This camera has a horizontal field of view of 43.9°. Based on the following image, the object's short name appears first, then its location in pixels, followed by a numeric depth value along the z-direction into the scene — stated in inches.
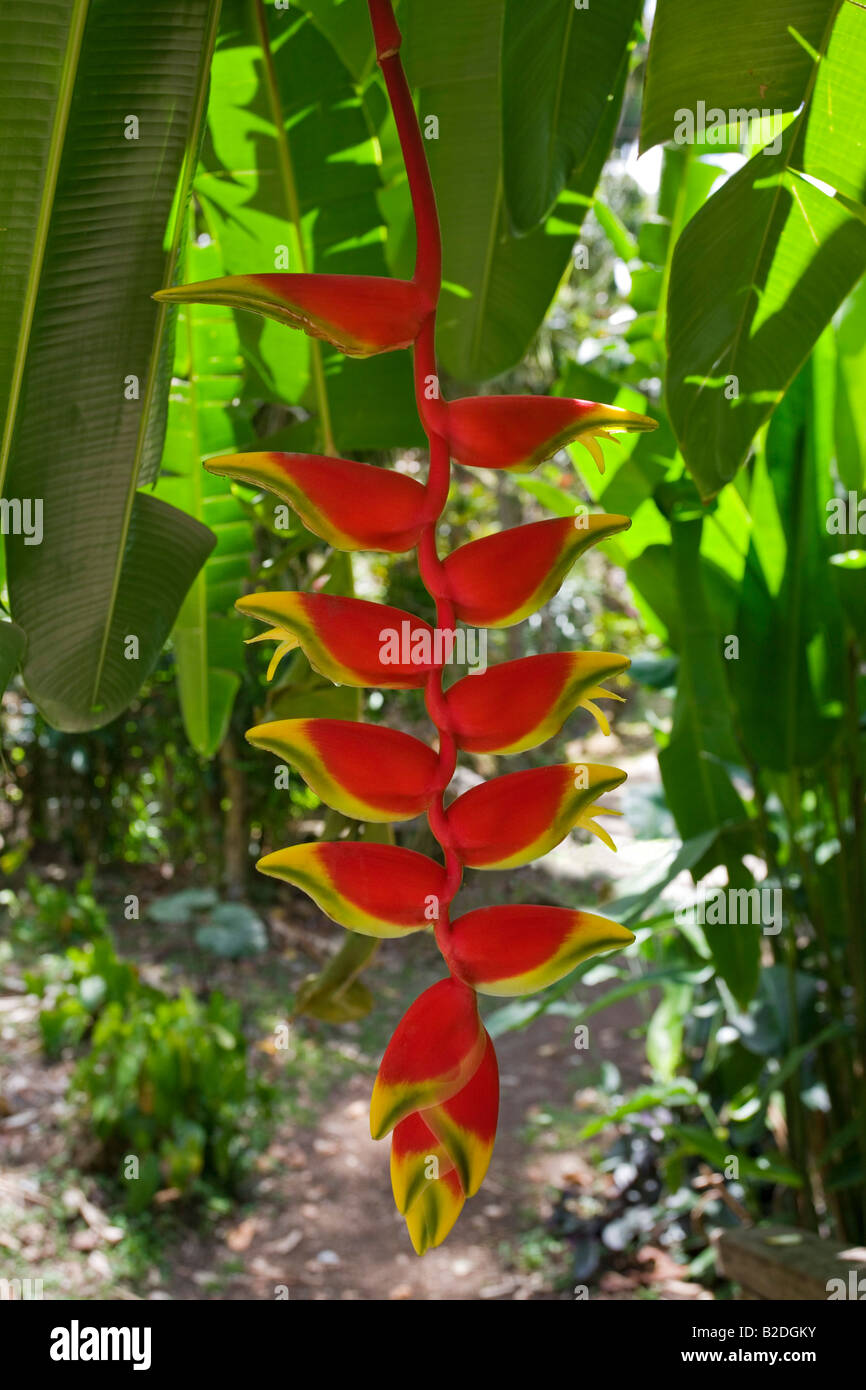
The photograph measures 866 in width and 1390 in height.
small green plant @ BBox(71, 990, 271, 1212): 82.4
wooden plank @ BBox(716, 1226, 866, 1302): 44.4
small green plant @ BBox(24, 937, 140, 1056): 97.3
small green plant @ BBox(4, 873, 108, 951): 119.0
